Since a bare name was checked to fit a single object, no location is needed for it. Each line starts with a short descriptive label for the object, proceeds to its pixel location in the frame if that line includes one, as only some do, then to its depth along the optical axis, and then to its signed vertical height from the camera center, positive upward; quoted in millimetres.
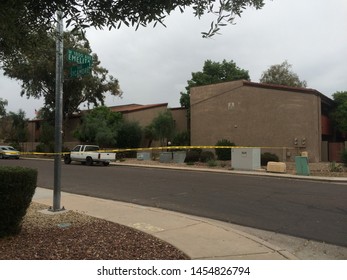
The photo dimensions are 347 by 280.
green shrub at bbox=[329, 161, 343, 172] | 21172 -719
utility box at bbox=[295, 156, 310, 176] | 20438 -587
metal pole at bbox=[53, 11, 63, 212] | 9297 +452
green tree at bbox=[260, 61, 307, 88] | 45625 +9546
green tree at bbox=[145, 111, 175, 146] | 34844 +2650
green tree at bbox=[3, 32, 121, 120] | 42781 +7947
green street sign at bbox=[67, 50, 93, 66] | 9297 +2406
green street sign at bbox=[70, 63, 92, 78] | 9320 +2104
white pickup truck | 27991 -85
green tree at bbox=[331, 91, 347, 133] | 32500 +3692
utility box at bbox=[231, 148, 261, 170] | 23453 -191
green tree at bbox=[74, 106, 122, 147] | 37000 +2790
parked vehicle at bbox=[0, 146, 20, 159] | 39188 +179
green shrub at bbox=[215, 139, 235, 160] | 29047 +305
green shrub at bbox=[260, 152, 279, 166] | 26281 -203
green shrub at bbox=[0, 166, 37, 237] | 5957 -650
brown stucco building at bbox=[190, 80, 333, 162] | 27922 +2995
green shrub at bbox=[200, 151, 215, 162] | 28678 -78
